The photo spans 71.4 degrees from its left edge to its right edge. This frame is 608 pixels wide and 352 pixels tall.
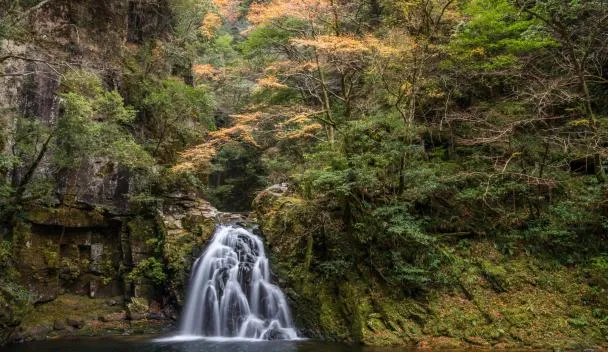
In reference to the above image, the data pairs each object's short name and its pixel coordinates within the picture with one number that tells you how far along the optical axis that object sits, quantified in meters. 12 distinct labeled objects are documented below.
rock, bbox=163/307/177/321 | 14.62
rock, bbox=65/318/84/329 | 13.62
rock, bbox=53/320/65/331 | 13.34
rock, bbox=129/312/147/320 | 14.46
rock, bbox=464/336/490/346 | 10.22
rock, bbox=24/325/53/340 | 12.56
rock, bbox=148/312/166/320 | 14.66
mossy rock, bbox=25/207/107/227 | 14.12
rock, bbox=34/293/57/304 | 13.67
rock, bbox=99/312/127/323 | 14.25
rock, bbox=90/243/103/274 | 15.40
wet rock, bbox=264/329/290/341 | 12.42
